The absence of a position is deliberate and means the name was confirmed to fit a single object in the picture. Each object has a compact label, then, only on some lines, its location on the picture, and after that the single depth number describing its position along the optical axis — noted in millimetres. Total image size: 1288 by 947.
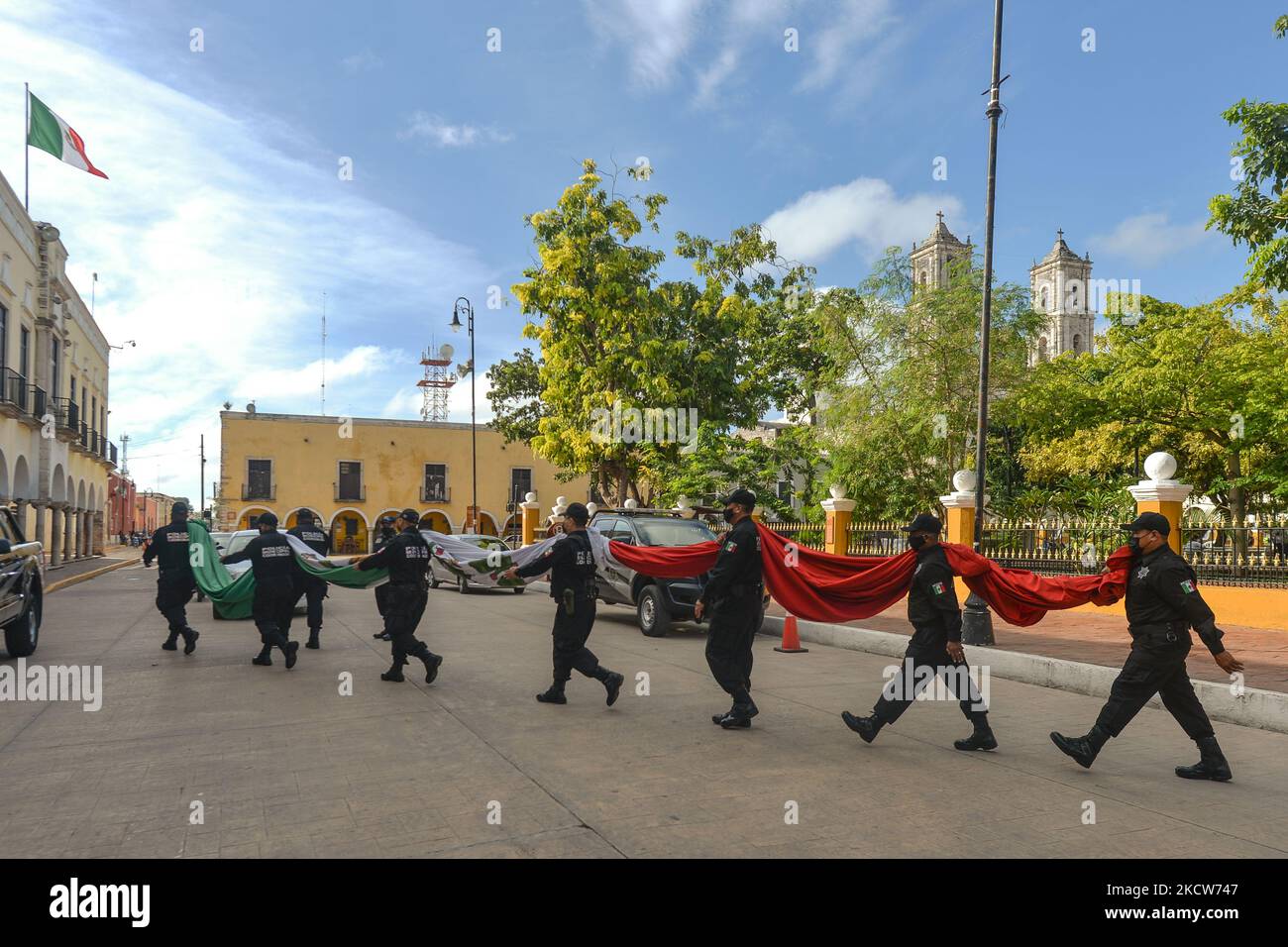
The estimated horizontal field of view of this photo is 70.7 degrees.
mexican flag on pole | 26625
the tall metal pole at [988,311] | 12820
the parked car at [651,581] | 13141
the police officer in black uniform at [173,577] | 10711
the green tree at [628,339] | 25297
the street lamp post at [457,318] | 32250
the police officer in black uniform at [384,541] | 9250
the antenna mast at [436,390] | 55906
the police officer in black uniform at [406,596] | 8855
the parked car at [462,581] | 21234
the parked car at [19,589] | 9758
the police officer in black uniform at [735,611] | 7164
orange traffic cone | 12078
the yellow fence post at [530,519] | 31672
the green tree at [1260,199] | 13281
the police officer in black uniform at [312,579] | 10758
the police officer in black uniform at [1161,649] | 5668
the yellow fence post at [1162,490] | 12688
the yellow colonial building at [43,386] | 26422
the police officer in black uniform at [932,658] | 6383
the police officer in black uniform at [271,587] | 9820
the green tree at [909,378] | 23609
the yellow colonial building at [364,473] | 46000
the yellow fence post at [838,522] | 19141
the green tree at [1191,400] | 21766
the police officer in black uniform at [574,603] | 7793
